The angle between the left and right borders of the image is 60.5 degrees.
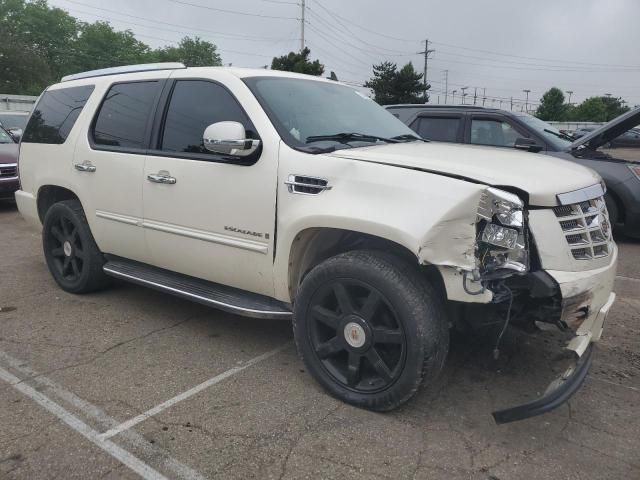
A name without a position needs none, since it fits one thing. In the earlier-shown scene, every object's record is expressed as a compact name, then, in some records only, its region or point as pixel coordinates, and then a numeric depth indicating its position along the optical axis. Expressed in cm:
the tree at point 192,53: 8275
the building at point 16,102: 2444
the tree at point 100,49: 6838
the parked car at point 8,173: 946
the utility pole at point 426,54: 6956
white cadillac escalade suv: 263
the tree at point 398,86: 4700
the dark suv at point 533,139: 697
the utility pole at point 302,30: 4923
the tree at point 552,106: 7450
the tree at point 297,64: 3659
